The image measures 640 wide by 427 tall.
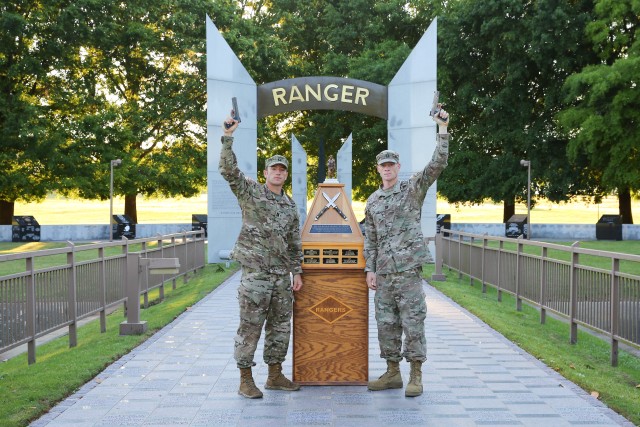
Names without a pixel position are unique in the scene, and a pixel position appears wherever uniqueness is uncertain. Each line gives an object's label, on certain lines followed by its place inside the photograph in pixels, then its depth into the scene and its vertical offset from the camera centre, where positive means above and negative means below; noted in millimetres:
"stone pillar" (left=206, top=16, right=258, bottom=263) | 19172 +1931
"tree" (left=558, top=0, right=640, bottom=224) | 32509 +4673
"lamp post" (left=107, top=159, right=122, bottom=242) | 33375 +1275
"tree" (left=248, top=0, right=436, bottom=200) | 42312 +9899
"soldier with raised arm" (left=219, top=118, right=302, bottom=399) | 5914 -449
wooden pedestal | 6223 -1043
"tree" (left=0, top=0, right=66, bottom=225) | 34459 +5422
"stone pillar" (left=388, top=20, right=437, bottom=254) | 19672 +2440
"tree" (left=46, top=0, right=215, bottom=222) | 36344 +5590
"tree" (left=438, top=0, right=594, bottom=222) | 36812 +6226
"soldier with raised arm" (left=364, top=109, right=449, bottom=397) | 5969 -470
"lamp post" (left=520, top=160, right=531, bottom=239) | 35859 +1398
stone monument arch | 19250 +2843
